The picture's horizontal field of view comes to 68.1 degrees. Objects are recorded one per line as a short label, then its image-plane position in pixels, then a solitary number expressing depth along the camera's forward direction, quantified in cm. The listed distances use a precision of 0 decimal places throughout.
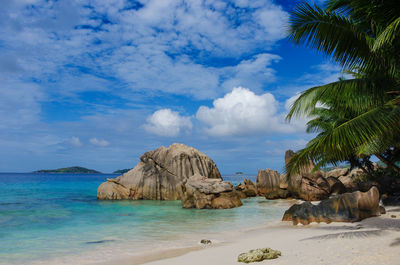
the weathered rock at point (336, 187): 2536
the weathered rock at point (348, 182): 2608
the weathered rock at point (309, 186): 2489
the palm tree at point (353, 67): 636
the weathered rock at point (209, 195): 2191
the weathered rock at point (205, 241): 1046
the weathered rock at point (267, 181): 3144
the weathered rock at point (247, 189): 3074
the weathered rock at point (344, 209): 1201
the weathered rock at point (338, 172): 3631
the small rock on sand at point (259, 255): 693
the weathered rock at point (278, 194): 2745
